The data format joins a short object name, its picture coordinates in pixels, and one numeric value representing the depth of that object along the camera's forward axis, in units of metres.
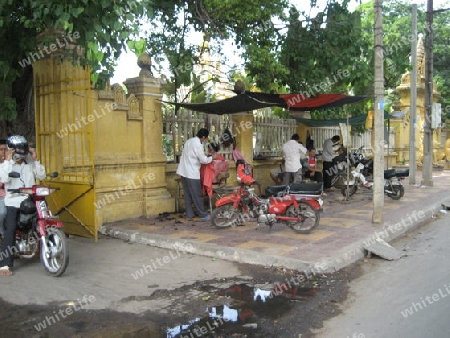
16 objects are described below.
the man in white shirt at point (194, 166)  8.48
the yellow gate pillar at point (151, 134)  8.82
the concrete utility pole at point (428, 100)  13.43
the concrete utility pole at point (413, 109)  13.62
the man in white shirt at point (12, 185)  5.58
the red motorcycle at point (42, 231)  5.39
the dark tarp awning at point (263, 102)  8.88
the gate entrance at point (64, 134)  7.41
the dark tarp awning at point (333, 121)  11.77
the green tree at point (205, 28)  8.95
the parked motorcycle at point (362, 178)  10.94
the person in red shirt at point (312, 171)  12.49
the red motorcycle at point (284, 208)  7.28
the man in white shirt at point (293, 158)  11.02
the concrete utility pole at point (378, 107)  7.68
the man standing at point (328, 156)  13.24
